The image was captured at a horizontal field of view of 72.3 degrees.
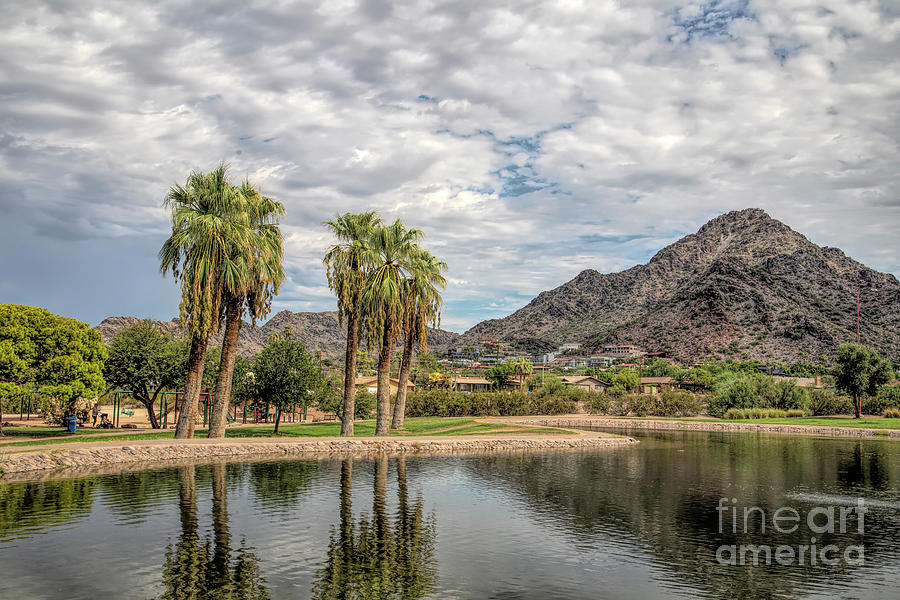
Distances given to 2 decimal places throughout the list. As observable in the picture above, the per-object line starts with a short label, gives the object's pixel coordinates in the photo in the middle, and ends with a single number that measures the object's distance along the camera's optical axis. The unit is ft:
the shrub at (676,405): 271.69
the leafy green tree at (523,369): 447.83
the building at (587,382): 415.46
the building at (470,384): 453.45
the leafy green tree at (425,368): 421.75
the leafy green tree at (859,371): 249.55
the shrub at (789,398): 264.72
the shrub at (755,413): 252.01
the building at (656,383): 414.12
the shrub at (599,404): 280.51
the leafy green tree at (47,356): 117.08
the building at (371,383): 346.46
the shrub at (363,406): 211.41
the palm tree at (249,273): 116.47
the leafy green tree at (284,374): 159.63
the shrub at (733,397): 261.85
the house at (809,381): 371.94
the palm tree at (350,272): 131.03
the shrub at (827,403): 270.05
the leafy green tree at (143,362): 150.61
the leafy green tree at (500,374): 446.19
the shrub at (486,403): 234.99
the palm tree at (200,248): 112.88
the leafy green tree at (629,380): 375.86
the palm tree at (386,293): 129.70
